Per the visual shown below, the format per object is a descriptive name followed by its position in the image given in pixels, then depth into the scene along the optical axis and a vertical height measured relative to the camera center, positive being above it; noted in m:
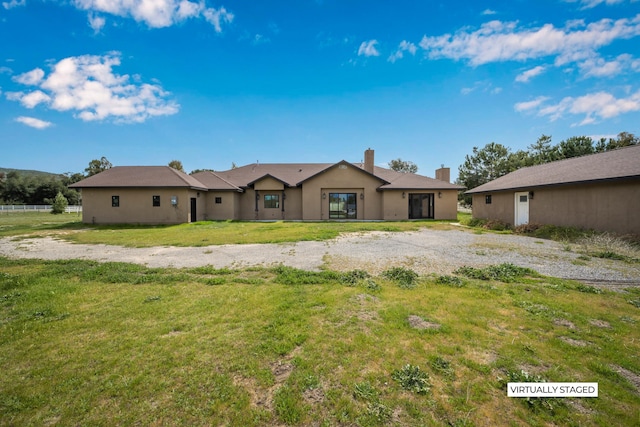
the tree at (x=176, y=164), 45.09 +8.10
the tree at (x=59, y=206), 32.25 +0.57
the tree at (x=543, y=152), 31.57 +7.01
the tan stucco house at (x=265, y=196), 18.56 +1.01
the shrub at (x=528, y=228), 13.25 -1.18
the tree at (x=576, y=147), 29.33 +6.86
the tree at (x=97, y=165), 55.22 +9.82
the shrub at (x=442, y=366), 2.50 -1.62
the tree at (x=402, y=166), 55.03 +9.00
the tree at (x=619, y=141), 30.27 +7.67
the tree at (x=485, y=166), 35.49 +5.82
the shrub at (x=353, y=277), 5.17 -1.48
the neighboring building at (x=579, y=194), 10.11 +0.58
